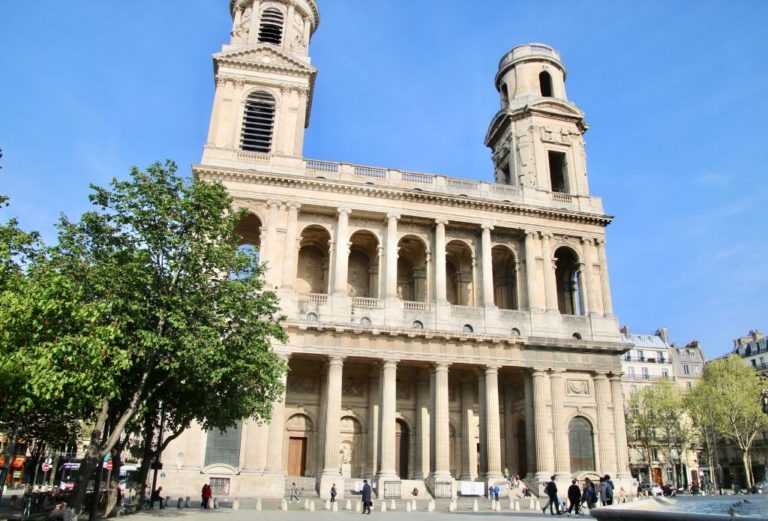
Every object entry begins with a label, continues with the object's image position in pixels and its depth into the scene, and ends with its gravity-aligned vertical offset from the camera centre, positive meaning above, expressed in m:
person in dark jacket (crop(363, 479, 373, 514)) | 21.75 -1.29
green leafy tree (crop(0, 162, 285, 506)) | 16.06 +4.00
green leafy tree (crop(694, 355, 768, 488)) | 46.41 +4.79
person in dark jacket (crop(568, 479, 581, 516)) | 21.00 -1.04
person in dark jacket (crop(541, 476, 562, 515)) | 21.22 -0.93
